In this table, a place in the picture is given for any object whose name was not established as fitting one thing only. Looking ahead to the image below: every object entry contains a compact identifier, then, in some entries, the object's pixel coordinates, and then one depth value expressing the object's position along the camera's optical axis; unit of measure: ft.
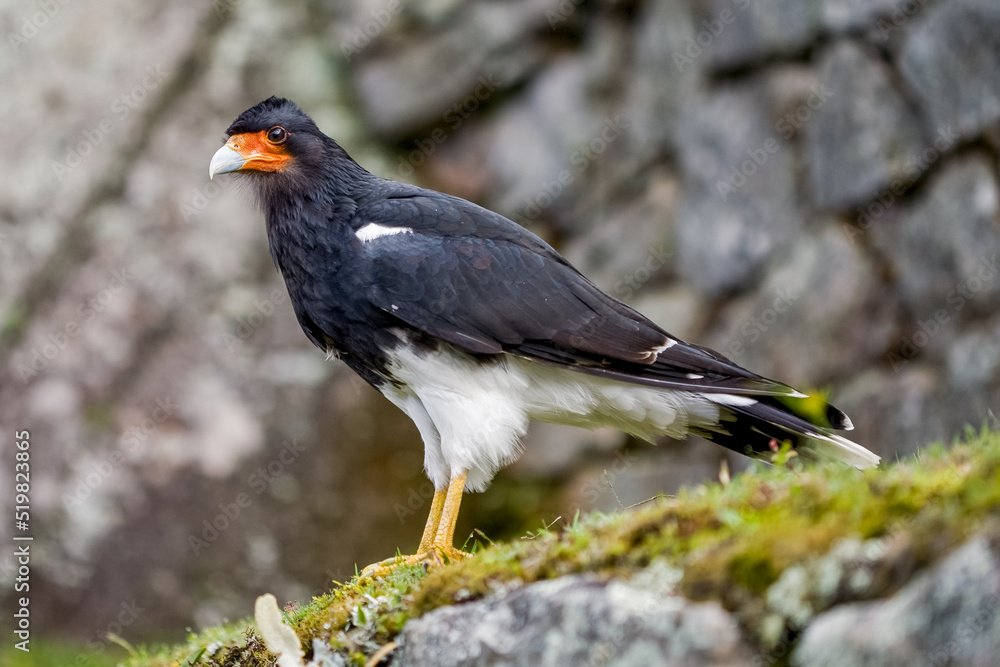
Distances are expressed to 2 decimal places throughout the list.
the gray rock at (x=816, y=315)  49.90
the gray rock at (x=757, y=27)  51.01
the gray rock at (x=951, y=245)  45.52
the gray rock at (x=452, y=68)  59.31
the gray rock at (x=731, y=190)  52.49
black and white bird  28.27
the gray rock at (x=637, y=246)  56.70
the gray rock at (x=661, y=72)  55.42
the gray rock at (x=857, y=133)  48.44
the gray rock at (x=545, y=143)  59.11
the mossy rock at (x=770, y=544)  14.84
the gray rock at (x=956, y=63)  44.11
